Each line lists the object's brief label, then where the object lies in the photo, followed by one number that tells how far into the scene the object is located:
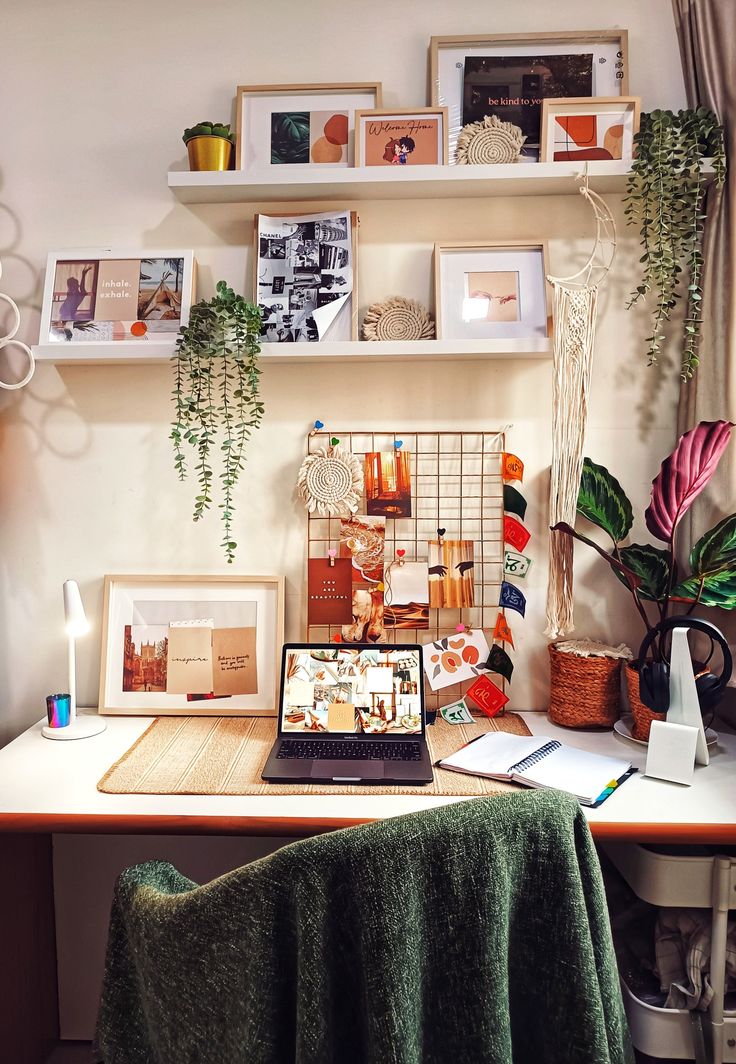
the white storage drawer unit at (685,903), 1.39
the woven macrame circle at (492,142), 1.72
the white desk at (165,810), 1.34
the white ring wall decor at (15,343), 1.76
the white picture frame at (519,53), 1.74
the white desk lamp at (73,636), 1.73
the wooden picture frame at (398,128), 1.73
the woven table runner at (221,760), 1.46
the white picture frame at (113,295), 1.82
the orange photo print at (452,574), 1.86
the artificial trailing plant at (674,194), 1.61
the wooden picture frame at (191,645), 1.86
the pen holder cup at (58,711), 1.75
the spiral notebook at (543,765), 1.43
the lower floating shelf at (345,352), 1.69
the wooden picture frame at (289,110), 1.78
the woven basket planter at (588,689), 1.73
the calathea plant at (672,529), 1.60
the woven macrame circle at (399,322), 1.78
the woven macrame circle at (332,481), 1.83
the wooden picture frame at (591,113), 1.69
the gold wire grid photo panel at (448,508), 1.87
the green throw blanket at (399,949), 0.85
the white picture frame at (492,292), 1.77
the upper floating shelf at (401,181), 1.68
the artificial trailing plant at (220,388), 1.69
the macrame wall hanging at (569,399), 1.68
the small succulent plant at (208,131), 1.72
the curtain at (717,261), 1.64
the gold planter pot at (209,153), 1.72
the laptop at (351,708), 1.59
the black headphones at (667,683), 1.53
